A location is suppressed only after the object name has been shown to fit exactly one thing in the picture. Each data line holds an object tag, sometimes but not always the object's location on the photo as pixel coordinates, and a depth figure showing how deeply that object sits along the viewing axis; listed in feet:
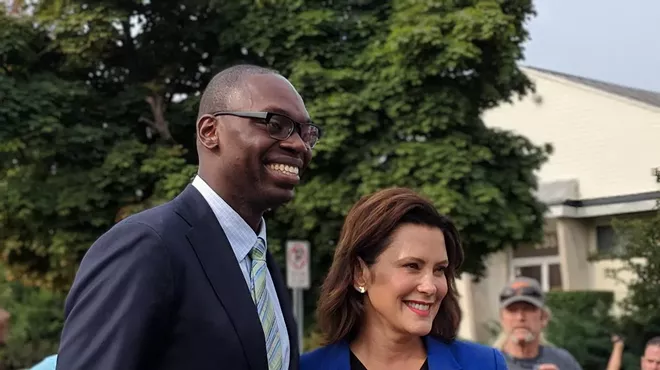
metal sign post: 34.81
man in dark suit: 7.00
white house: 22.74
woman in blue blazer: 9.30
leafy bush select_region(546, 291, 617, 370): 34.17
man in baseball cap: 16.92
